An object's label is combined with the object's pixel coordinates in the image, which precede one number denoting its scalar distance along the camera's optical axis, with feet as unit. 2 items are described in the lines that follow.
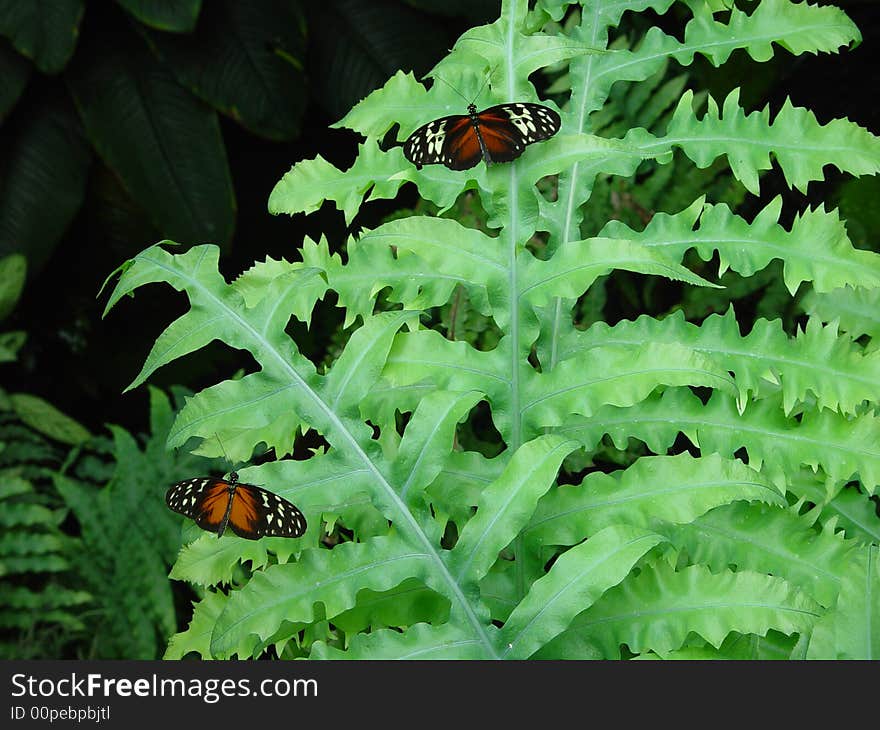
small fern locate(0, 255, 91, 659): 6.40
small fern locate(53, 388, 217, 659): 6.41
